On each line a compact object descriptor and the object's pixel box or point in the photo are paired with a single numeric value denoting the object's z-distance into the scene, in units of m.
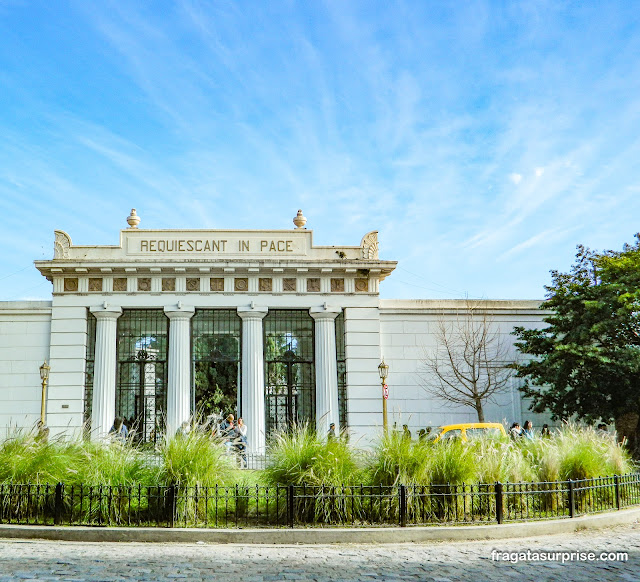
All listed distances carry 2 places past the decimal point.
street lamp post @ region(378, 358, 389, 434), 22.61
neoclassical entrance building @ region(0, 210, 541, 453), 25.06
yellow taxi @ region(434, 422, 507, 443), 19.69
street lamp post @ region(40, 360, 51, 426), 22.45
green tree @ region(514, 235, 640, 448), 22.33
